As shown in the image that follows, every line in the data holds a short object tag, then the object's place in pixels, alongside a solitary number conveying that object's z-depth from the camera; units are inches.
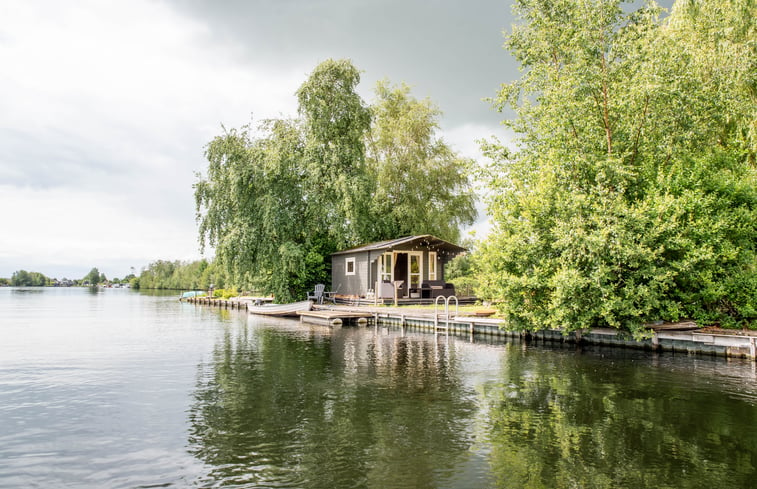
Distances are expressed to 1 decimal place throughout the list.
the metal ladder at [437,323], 794.2
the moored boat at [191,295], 2286.7
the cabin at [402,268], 1091.9
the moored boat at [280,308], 1141.5
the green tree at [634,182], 558.3
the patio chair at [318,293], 1203.3
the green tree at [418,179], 1385.3
